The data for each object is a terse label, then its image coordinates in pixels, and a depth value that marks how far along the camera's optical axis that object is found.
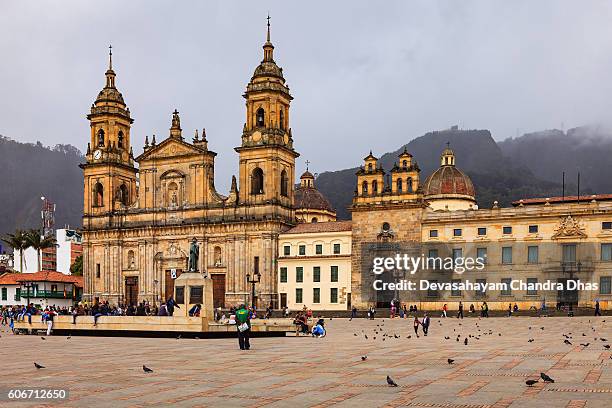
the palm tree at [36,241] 101.88
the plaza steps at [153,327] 32.41
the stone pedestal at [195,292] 35.03
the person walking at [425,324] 34.06
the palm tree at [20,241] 102.72
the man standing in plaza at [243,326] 24.30
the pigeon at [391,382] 14.53
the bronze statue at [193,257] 37.16
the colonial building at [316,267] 70.31
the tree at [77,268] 113.56
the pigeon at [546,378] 14.33
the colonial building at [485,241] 60.28
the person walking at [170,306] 38.03
